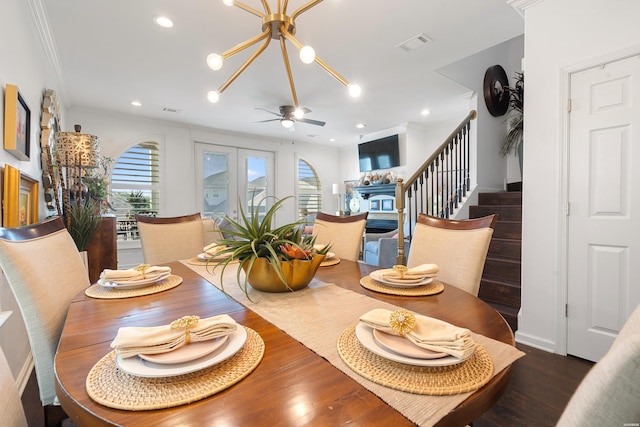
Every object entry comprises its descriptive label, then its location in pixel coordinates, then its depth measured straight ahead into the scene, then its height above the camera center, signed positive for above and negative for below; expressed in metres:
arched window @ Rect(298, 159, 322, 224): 7.27 +0.41
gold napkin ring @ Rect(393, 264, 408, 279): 1.22 -0.27
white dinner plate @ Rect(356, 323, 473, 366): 0.59 -0.31
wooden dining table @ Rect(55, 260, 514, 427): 0.48 -0.34
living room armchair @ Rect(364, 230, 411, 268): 3.55 -0.56
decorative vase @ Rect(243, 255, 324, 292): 1.11 -0.26
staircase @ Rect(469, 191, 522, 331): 2.65 -0.61
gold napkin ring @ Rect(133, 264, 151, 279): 1.30 -0.26
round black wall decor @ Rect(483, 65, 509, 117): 4.08 +1.58
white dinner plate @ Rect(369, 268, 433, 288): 1.17 -0.31
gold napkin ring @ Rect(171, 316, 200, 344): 0.66 -0.26
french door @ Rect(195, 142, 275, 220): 5.81 +0.64
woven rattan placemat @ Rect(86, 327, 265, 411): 0.51 -0.33
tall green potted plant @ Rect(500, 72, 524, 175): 4.14 +1.10
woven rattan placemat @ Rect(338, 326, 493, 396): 0.55 -0.34
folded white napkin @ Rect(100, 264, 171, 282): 1.24 -0.28
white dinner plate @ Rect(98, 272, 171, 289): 1.19 -0.30
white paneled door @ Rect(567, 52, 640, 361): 1.85 -0.02
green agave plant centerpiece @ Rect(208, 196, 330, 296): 1.11 -0.19
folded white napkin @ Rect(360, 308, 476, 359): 0.60 -0.28
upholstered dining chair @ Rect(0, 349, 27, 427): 0.60 -0.40
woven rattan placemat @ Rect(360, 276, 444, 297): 1.12 -0.33
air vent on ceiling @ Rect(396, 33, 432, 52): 2.73 +1.54
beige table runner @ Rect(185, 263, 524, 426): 0.51 -0.34
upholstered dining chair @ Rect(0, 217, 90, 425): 0.92 -0.26
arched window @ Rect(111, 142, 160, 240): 4.91 +0.40
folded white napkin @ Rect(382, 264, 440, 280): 1.19 -0.28
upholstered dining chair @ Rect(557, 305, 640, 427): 0.27 -0.18
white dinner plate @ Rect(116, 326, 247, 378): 0.56 -0.31
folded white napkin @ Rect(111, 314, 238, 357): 0.60 -0.27
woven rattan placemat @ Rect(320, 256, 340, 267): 1.69 -0.32
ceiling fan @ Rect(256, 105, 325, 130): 4.28 +1.38
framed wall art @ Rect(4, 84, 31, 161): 1.73 +0.55
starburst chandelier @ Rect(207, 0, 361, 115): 1.40 +0.90
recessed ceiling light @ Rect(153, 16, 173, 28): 2.41 +1.54
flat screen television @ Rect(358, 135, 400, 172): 6.27 +1.14
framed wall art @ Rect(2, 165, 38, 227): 1.63 +0.07
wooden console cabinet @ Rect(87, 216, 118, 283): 2.83 -0.38
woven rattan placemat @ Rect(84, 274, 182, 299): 1.13 -0.32
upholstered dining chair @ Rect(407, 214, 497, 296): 1.36 -0.21
